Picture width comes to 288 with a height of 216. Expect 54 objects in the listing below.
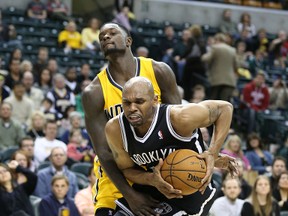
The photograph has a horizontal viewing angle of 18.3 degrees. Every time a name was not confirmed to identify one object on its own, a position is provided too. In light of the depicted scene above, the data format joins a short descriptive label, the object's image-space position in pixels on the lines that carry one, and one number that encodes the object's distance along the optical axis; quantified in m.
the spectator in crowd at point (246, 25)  21.71
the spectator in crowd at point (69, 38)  17.97
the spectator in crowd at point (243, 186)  11.99
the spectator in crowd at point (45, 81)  15.32
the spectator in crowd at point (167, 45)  17.48
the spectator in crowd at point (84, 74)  16.23
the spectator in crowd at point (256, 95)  17.34
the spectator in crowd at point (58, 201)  10.48
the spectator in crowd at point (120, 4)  20.84
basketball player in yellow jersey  6.87
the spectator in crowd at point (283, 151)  15.39
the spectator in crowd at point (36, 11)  19.06
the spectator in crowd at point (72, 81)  15.55
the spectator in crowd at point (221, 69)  16.77
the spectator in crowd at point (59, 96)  14.79
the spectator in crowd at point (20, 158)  11.33
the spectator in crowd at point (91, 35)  18.25
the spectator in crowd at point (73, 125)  13.52
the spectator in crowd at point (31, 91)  14.61
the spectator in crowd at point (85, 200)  10.73
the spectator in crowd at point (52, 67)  15.66
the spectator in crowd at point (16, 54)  15.16
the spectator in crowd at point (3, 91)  14.31
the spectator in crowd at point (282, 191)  11.90
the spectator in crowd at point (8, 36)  17.12
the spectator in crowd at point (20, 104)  14.04
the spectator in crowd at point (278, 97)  18.11
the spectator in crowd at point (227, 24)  21.74
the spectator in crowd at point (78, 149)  13.05
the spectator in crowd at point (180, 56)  17.30
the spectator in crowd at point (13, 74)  14.94
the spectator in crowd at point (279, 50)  21.12
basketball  6.15
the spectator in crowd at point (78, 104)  15.27
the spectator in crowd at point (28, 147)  11.88
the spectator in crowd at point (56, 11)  19.33
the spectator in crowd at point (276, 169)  12.49
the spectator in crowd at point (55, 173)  11.39
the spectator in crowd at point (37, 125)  13.34
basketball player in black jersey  6.12
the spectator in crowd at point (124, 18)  19.36
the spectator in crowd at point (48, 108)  14.43
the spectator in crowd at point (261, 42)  21.23
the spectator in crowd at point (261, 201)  10.98
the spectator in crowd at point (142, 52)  16.69
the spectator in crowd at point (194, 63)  17.22
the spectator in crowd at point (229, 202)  11.01
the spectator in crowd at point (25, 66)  15.06
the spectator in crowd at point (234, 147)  13.38
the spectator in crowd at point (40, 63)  15.69
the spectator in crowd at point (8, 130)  12.99
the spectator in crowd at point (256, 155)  14.27
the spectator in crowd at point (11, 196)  10.19
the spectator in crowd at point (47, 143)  12.63
